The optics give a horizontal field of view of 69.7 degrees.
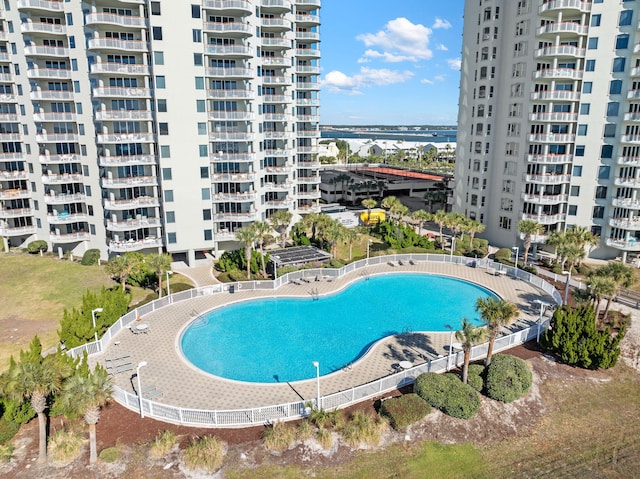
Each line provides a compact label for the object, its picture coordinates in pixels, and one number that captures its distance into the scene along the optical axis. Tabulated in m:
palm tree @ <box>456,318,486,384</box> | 28.52
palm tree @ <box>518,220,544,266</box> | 54.34
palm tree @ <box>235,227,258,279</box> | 48.66
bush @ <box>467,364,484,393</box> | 29.59
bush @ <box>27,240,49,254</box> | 59.19
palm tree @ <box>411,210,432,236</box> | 63.12
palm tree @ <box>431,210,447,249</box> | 60.19
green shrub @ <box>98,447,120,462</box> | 23.83
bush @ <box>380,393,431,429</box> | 26.30
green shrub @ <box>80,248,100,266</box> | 54.75
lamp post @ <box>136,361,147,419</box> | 26.59
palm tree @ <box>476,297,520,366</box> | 29.62
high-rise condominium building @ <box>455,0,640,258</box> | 54.62
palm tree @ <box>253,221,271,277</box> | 51.03
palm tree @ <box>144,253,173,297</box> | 44.38
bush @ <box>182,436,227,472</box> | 23.30
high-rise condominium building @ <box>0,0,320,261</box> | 50.22
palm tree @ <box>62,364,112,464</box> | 22.05
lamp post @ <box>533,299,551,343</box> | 35.82
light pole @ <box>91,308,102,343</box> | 33.61
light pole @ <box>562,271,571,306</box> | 42.30
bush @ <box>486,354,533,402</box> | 28.86
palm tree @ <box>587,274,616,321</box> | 36.62
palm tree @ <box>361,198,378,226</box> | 73.50
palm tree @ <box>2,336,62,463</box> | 22.09
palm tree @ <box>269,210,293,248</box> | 56.06
